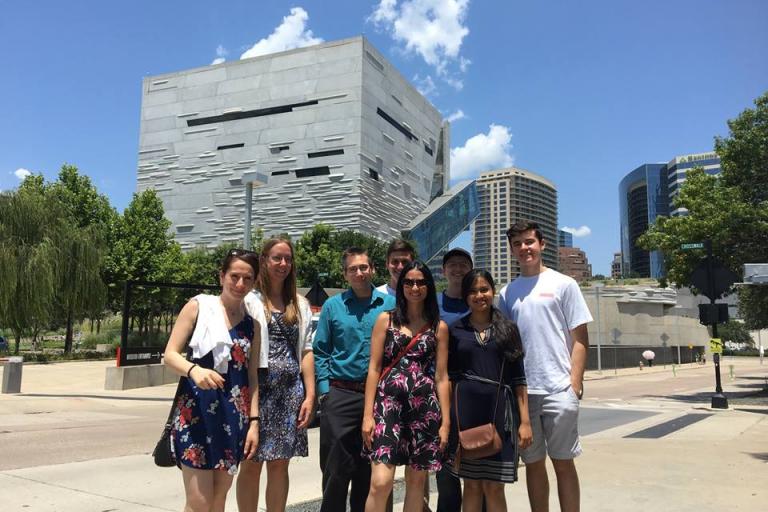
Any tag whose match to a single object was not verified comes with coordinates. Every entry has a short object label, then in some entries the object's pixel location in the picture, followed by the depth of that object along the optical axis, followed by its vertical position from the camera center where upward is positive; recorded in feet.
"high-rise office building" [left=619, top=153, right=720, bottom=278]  519.60 +123.93
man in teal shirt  11.78 -0.97
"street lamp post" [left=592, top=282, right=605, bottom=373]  108.43 -5.69
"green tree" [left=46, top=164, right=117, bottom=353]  91.04 +7.87
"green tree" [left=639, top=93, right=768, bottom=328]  50.29 +10.43
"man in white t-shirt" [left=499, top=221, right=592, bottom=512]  11.81 -0.92
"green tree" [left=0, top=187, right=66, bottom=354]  81.35 +9.26
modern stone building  218.59 +72.90
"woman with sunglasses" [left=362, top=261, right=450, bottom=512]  10.76 -1.35
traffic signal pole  41.93 +2.27
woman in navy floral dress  9.61 -1.03
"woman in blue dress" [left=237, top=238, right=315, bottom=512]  11.22 -0.96
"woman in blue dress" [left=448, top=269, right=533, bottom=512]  11.09 -1.20
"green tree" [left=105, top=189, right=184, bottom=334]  116.98 +15.94
